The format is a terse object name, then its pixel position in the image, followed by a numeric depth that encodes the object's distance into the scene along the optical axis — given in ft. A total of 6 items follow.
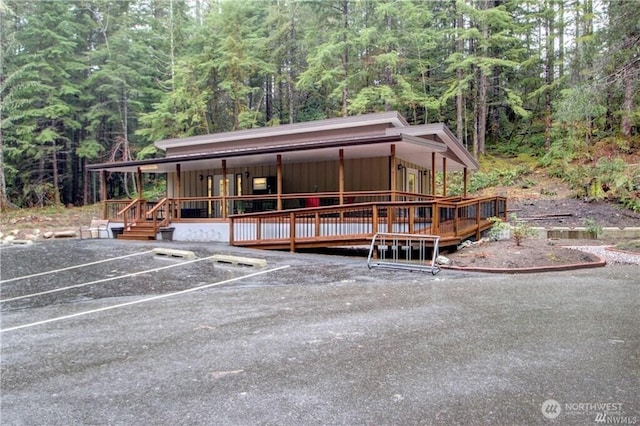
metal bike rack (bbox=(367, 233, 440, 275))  26.50
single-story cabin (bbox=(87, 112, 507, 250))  34.04
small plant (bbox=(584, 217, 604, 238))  40.14
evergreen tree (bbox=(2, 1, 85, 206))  83.46
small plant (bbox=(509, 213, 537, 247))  30.86
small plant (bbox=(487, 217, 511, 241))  36.27
